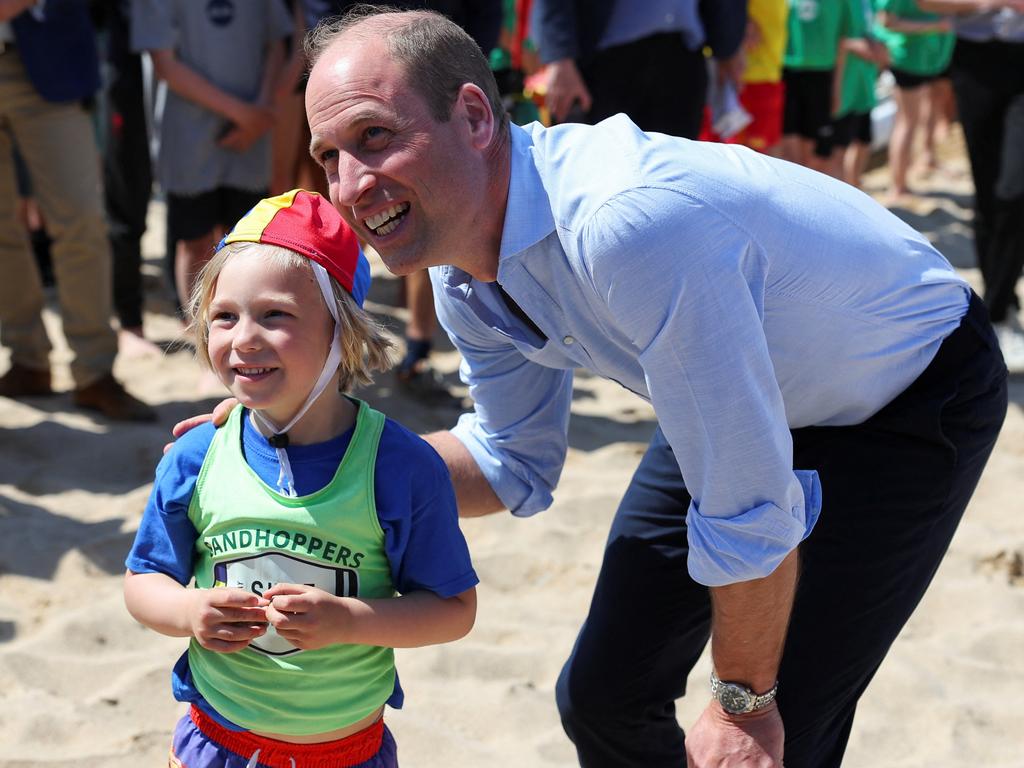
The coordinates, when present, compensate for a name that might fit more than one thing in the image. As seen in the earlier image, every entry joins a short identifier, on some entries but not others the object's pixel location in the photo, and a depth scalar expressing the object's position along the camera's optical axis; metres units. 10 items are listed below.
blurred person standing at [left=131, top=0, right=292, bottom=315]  4.95
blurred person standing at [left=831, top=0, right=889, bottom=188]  7.32
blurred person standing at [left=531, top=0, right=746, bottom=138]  4.86
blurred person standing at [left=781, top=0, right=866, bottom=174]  6.99
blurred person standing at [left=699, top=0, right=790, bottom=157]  6.30
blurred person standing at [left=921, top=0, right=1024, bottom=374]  5.29
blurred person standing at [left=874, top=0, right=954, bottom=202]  7.49
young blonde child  1.95
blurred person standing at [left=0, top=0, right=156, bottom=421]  4.55
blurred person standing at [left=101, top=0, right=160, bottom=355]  5.54
